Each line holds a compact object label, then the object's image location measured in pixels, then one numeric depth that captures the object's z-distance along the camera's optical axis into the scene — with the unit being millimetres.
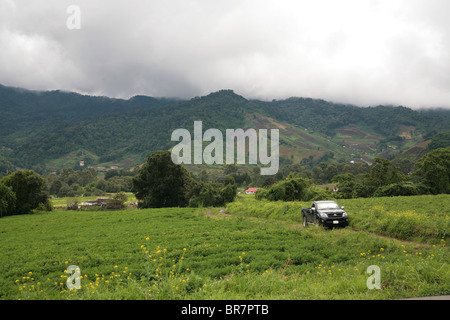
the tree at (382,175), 53841
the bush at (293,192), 41406
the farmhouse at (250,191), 111562
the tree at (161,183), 52062
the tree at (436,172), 45188
